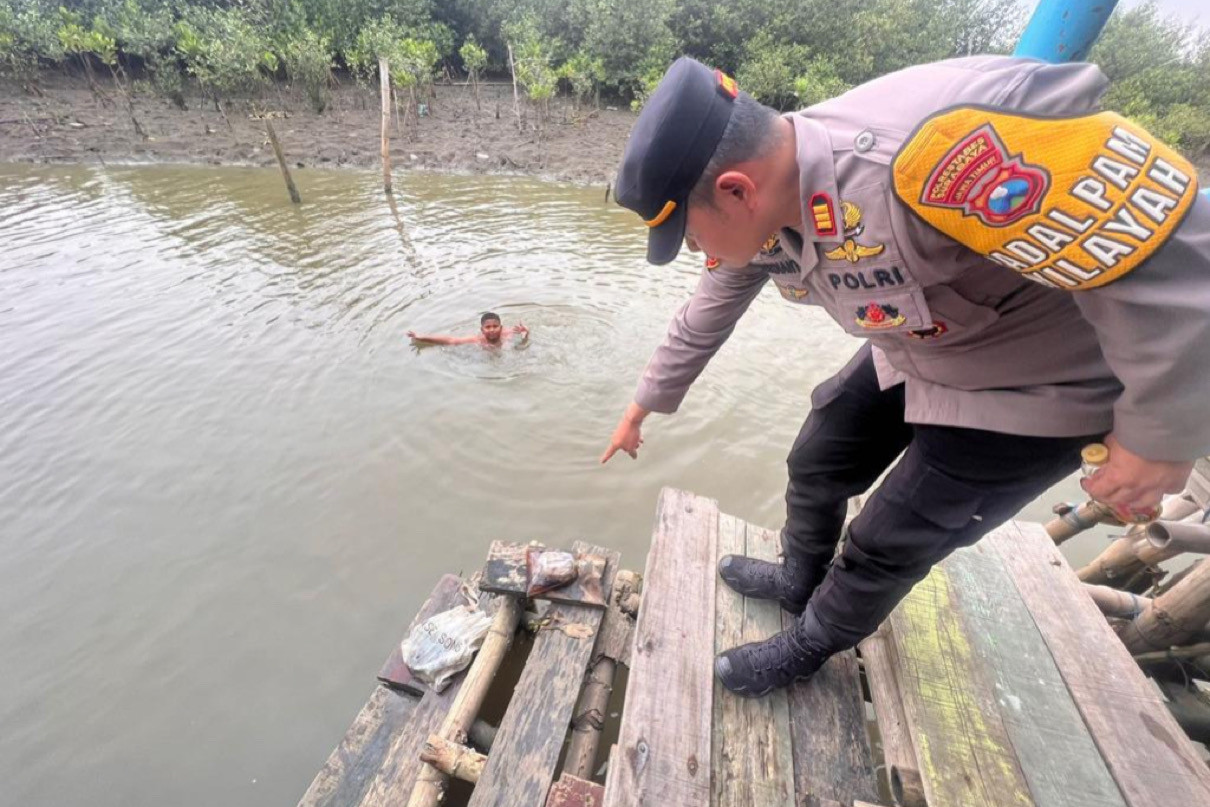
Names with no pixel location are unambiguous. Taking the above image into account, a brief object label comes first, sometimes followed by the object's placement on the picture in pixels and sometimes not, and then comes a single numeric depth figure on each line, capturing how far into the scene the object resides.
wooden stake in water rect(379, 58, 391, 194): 10.37
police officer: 0.84
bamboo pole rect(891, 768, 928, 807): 1.58
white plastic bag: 2.28
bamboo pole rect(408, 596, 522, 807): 1.88
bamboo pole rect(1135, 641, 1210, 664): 2.62
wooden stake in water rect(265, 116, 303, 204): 9.84
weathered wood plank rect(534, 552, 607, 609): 2.30
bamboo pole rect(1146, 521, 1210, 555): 2.11
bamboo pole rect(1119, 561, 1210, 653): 2.49
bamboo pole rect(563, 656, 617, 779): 2.00
